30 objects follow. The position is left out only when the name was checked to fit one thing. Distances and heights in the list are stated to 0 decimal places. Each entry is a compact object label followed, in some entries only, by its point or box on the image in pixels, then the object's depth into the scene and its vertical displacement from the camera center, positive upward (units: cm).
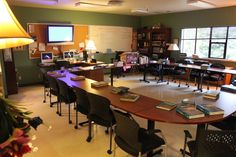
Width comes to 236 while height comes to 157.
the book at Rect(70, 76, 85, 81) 415 -57
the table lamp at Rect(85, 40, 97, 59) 720 +21
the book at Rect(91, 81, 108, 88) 357 -60
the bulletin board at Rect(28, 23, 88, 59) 668 +20
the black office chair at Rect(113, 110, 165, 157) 199 -96
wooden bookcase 870 +55
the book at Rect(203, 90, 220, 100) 297 -63
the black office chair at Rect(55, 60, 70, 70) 643 -42
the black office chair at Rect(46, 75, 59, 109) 412 -74
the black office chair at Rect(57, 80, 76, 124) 368 -80
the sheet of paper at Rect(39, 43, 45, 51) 687 +15
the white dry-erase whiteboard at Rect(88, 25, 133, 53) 830 +66
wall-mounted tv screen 691 +61
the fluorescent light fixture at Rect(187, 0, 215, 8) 552 +152
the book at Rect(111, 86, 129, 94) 317 -62
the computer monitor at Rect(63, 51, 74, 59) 728 -14
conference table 216 -71
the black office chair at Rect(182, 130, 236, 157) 173 -80
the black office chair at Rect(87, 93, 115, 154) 264 -85
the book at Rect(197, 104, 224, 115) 229 -67
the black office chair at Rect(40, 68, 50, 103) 509 -89
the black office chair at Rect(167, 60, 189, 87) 696 -65
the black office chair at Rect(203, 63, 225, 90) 602 -69
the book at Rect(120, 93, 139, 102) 282 -67
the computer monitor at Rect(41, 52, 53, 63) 680 -22
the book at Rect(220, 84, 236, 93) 367 -72
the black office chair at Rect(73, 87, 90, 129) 310 -82
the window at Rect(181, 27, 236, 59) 698 +46
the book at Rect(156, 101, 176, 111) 251 -70
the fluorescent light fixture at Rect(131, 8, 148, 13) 698 +155
